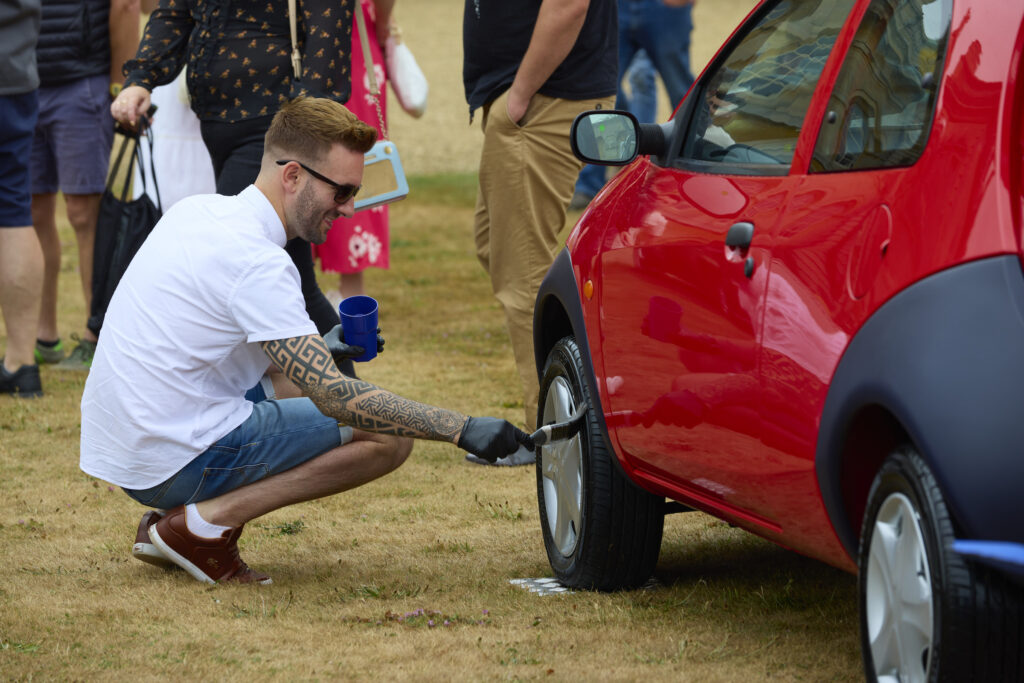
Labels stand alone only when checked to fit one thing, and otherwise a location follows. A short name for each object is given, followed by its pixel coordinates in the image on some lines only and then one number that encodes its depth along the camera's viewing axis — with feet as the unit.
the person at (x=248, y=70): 34.35
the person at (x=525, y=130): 34.73
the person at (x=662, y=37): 72.08
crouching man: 24.26
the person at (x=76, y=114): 46.52
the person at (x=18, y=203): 40.91
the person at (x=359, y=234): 50.16
